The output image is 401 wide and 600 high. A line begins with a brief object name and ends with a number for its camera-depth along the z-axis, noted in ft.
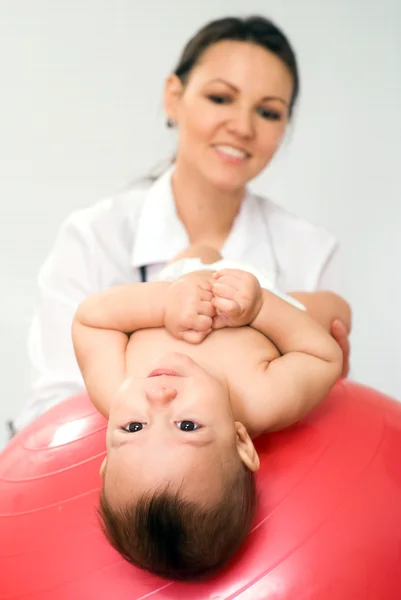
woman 4.36
